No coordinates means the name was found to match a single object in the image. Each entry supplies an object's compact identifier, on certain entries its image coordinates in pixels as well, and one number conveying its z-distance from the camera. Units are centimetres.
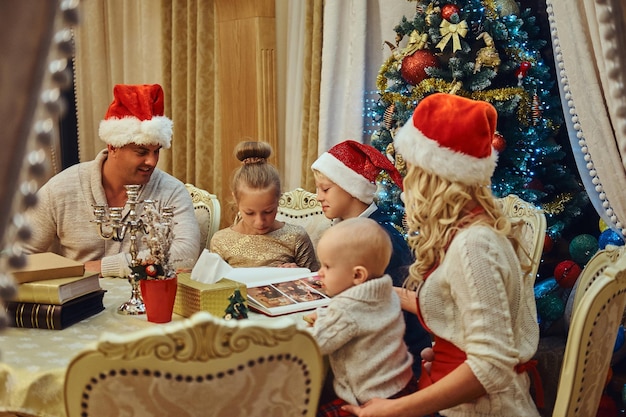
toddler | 173
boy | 273
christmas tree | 314
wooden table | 159
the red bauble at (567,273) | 328
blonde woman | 161
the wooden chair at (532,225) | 281
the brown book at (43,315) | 194
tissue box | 199
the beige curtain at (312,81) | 416
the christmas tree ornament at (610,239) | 306
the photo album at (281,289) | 214
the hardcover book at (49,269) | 194
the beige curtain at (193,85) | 464
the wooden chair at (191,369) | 115
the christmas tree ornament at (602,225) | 324
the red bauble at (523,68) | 315
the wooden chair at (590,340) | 161
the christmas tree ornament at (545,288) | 329
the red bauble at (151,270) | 196
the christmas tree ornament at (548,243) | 331
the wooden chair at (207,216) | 349
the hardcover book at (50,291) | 192
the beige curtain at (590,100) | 289
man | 290
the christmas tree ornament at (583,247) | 328
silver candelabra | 210
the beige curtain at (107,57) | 501
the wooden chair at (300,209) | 362
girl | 303
